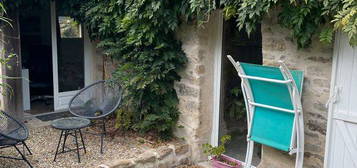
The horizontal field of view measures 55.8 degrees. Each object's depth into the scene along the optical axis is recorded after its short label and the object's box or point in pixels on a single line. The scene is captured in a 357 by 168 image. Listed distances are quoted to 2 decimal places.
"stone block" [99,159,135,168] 3.64
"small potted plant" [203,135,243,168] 4.12
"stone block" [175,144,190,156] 4.36
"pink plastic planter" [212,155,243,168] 4.10
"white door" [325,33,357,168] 2.93
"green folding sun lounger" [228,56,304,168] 3.08
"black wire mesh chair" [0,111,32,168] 3.36
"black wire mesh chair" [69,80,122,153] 4.37
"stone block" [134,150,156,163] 3.92
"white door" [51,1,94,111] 6.13
